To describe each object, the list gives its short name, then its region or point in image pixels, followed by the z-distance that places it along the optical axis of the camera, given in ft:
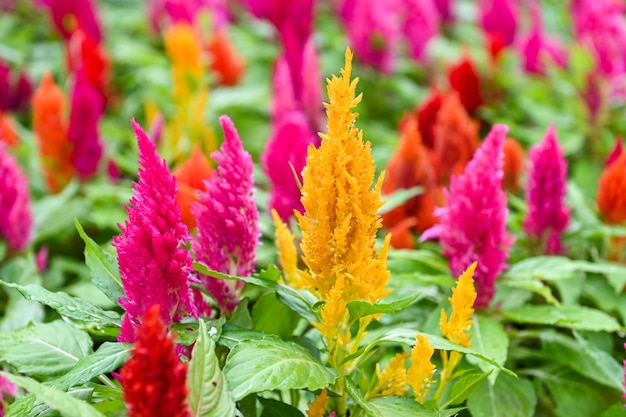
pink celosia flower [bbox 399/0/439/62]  5.51
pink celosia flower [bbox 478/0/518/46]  5.75
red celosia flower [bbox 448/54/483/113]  4.71
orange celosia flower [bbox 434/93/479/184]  4.09
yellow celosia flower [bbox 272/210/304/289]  3.19
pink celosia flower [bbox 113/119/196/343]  2.95
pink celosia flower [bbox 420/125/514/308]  3.35
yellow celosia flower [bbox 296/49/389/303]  2.98
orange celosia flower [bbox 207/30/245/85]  5.26
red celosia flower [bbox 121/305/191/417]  2.72
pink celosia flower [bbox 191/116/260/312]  3.09
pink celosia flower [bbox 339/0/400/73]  5.02
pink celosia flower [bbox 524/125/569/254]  3.62
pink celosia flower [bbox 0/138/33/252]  3.72
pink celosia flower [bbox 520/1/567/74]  5.35
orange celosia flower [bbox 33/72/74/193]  4.17
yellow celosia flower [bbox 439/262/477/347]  3.06
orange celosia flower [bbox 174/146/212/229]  3.70
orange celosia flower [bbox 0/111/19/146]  4.30
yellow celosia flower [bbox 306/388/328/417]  3.02
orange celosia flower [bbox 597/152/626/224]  3.73
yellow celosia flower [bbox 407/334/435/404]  3.02
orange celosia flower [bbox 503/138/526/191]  4.16
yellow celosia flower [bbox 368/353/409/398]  3.09
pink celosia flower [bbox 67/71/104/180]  4.08
